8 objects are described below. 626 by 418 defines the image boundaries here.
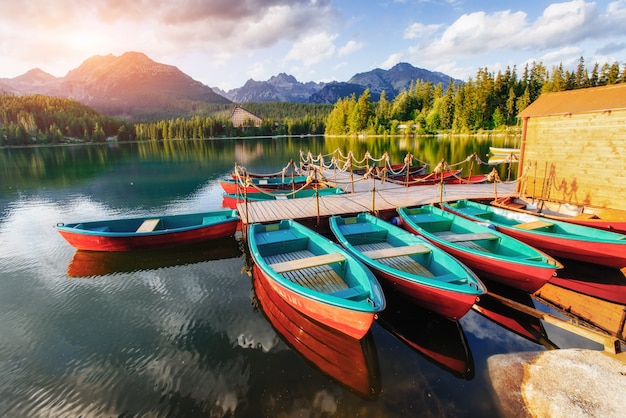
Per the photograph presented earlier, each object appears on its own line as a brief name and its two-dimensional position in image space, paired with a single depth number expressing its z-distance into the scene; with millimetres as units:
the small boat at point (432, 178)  24688
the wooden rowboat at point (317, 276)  7206
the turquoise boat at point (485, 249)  9172
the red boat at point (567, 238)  10555
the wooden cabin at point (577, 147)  12906
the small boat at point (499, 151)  44469
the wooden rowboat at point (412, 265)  7926
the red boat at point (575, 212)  12141
